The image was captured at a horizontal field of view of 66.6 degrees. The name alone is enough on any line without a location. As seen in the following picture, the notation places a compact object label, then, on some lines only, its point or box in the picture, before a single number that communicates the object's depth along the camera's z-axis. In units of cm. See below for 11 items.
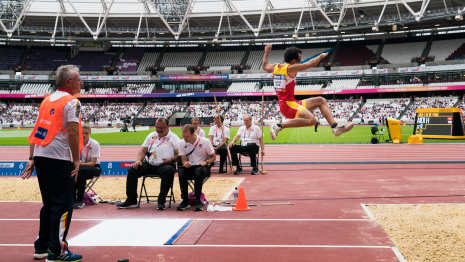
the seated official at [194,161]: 662
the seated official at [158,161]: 672
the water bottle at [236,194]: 667
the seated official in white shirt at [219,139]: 1116
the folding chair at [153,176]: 689
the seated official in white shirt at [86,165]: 690
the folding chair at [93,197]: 707
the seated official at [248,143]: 1100
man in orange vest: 389
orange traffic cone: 644
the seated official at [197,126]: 963
